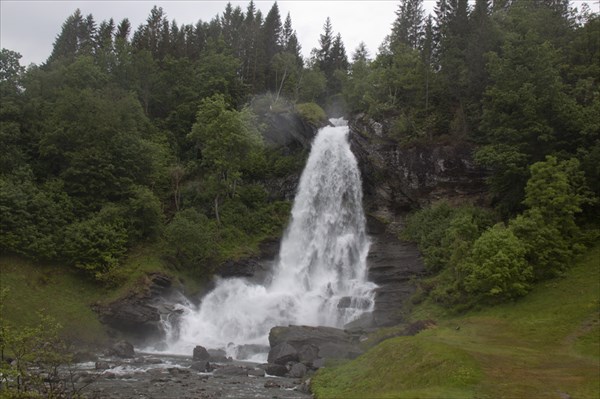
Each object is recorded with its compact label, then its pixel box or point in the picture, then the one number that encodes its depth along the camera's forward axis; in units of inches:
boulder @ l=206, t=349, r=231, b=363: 1165.1
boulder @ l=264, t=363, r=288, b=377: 1019.9
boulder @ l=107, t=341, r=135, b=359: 1167.0
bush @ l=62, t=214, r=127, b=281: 1406.3
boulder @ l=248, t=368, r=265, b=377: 1016.2
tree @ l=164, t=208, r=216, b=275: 1521.9
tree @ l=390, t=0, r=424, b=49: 2593.5
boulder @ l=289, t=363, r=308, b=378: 1005.2
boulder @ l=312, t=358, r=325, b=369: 1032.7
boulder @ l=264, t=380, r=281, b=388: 911.0
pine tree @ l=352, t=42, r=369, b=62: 3157.0
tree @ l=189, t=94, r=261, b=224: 1796.3
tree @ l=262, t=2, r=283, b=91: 2645.2
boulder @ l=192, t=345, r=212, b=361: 1155.9
